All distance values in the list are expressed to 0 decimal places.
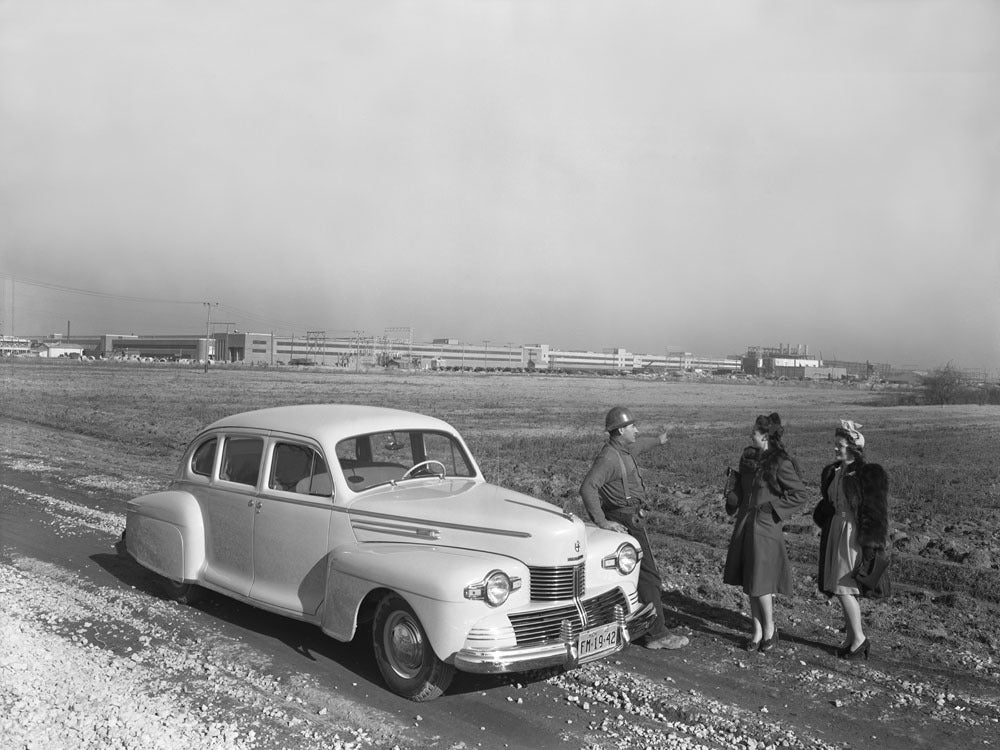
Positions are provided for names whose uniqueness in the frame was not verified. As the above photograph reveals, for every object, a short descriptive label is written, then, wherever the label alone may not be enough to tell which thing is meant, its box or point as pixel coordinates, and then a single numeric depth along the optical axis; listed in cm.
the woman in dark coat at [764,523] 619
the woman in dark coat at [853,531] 592
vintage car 507
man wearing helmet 627
